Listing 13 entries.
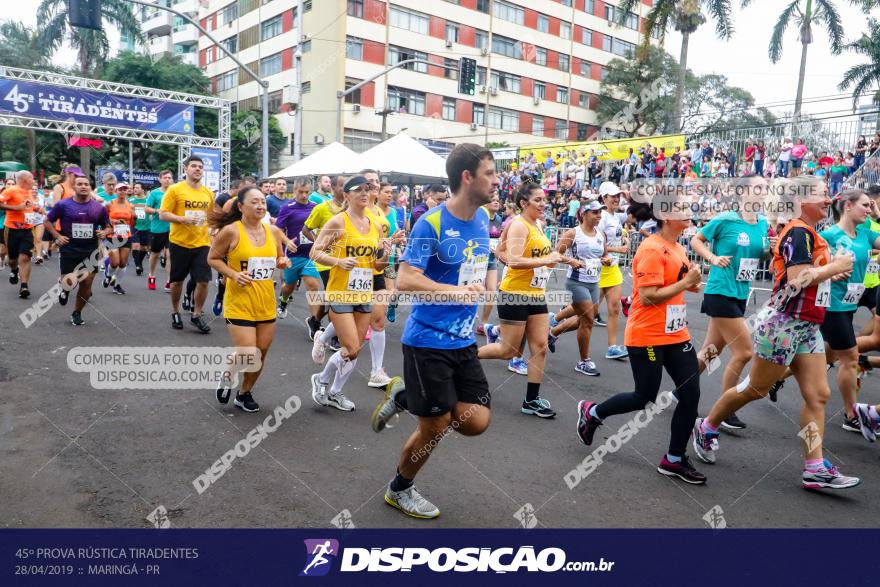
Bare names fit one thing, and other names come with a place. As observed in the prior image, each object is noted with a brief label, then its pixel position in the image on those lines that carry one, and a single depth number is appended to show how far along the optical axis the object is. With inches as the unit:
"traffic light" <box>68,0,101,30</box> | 544.1
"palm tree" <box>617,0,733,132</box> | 1037.8
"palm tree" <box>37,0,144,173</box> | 1398.9
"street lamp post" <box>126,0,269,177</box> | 886.4
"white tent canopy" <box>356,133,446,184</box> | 626.8
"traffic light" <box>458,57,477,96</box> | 927.7
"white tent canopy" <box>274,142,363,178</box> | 673.0
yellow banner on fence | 903.7
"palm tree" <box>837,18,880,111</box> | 1064.8
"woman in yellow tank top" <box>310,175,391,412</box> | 220.4
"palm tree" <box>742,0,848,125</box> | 1079.6
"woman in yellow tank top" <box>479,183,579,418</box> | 231.3
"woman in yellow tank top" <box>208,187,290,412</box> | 210.5
